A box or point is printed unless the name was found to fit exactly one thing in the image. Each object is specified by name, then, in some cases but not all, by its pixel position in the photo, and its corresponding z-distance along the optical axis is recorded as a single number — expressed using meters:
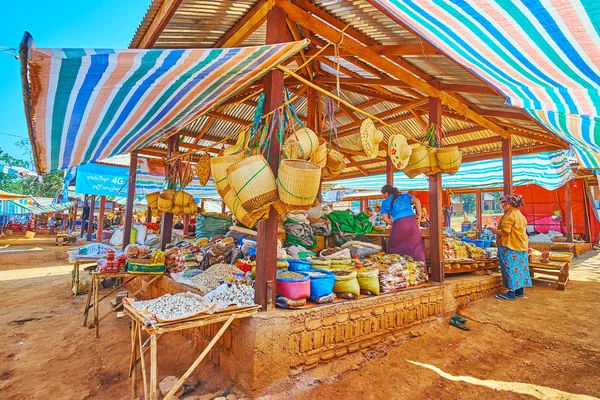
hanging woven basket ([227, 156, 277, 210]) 2.49
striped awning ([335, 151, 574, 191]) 7.93
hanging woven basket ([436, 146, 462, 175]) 4.62
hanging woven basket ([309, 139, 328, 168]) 3.27
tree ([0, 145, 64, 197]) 32.25
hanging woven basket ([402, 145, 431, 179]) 4.65
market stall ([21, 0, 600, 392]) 2.60
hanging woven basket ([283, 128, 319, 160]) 2.84
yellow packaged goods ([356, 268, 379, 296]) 3.68
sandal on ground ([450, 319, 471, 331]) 4.29
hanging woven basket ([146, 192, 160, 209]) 5.83
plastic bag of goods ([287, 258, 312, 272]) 3.65
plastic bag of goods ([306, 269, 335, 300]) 3.26
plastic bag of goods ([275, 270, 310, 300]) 3.05
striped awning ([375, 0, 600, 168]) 1.58
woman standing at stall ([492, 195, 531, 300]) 5.45
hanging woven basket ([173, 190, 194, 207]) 5.74
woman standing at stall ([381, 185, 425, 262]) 4.86
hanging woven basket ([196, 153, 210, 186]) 5.09
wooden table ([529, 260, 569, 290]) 6.11
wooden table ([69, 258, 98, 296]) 6.16
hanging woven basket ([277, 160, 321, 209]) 2.50
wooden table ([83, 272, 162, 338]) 4.07
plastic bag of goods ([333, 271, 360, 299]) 3.48
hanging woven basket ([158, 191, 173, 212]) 5.62
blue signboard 9.01
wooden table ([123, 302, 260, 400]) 2.23
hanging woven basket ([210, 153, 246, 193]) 2.87
